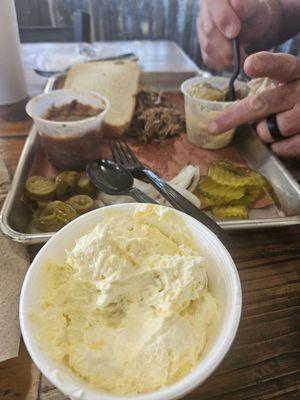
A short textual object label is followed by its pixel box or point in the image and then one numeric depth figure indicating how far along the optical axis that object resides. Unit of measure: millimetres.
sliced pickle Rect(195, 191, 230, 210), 243
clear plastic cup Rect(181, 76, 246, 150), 298
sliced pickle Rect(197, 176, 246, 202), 242
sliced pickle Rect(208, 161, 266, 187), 245
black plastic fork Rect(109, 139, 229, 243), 198
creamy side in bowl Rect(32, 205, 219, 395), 122
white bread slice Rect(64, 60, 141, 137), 341
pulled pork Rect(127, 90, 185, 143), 333
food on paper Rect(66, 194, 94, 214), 227
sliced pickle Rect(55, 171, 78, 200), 246
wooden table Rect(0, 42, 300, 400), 150
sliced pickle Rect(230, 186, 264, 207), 247
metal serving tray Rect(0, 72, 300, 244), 212
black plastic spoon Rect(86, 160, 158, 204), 233
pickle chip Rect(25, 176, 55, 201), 235
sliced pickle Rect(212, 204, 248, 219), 237
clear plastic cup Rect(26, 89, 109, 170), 263
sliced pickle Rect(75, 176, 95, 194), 248
